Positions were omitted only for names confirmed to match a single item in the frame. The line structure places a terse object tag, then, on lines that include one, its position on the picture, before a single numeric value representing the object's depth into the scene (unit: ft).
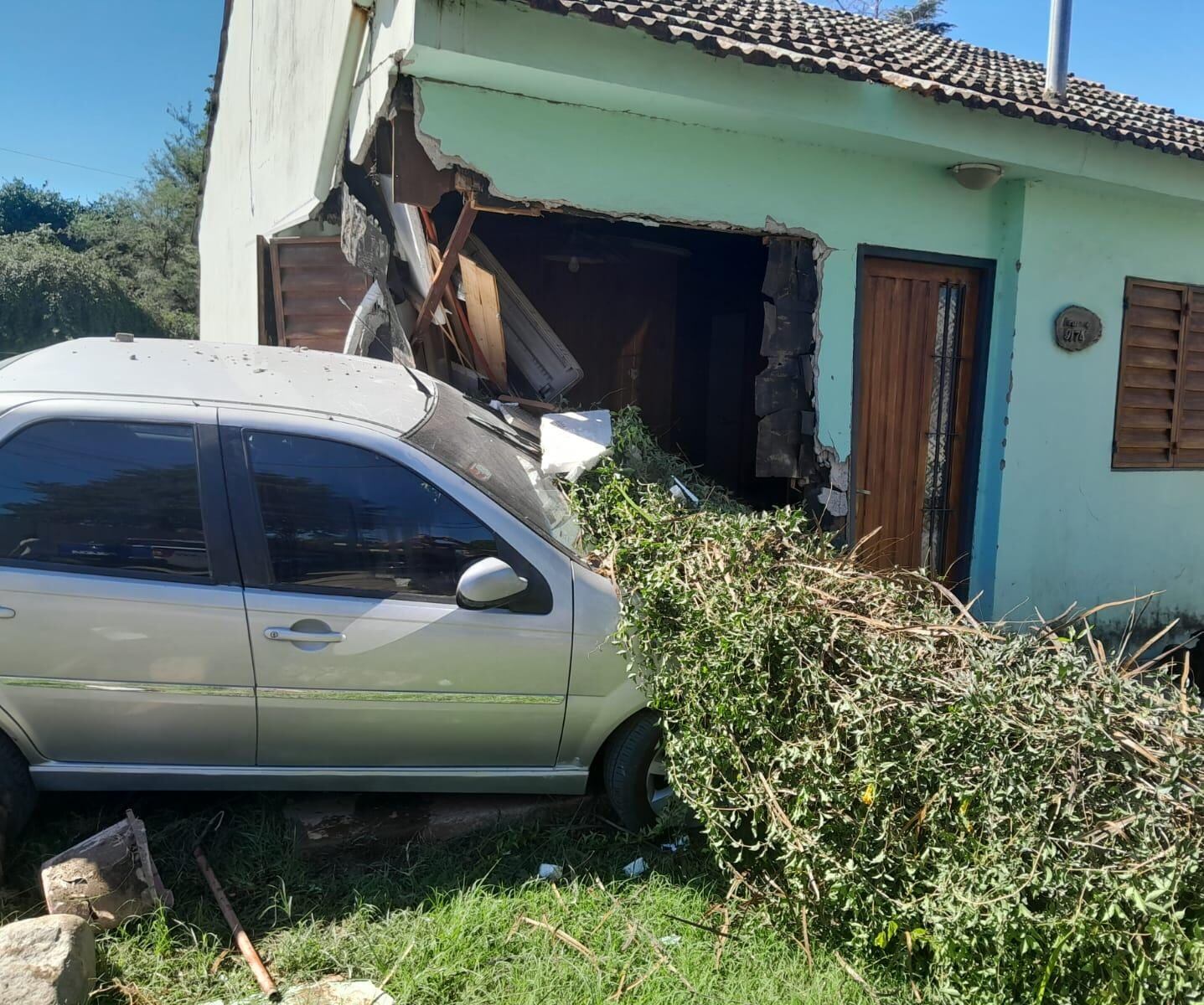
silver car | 9.68
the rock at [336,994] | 8.19
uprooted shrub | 6.52
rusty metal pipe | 8.39
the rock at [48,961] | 7.46
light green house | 15.62
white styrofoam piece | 12.59
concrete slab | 10.94
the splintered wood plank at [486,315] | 16.55
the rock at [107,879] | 8.83
